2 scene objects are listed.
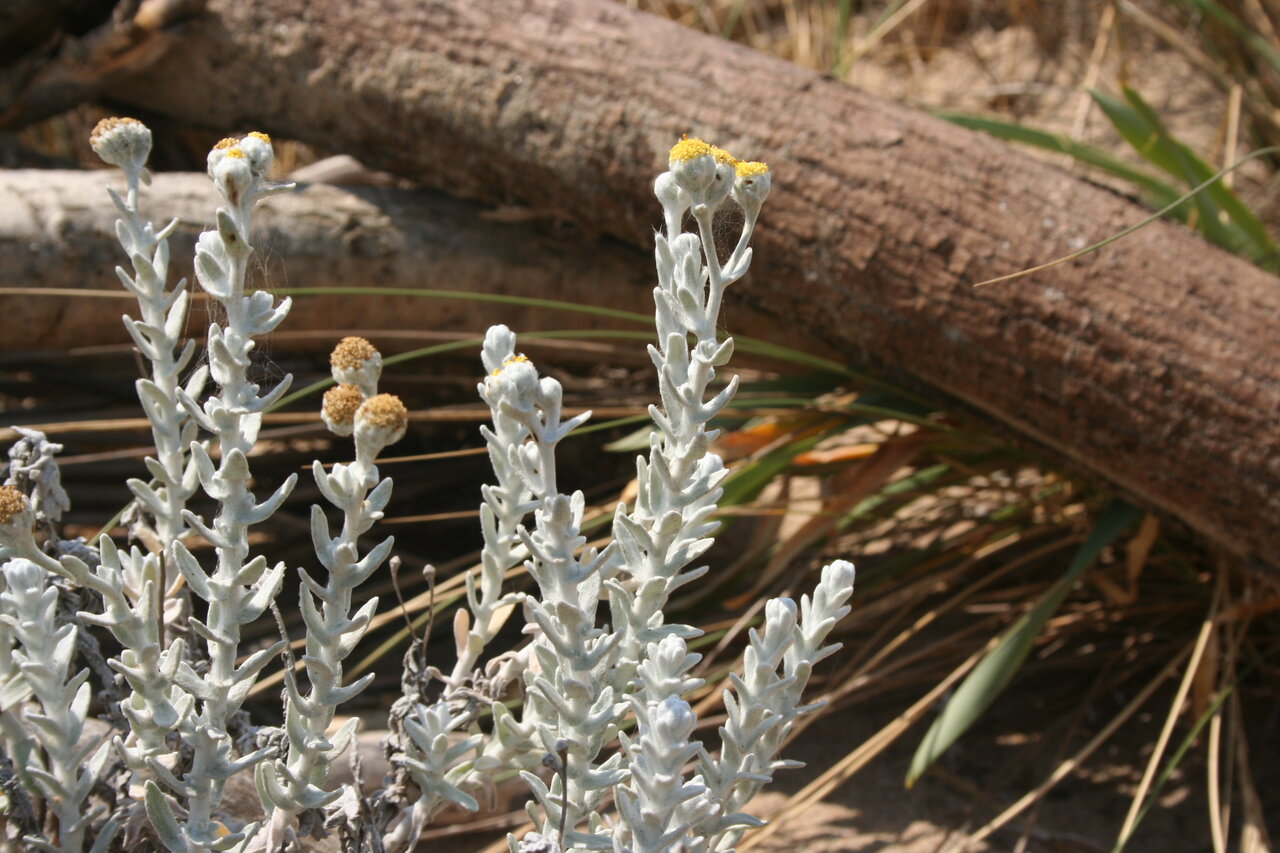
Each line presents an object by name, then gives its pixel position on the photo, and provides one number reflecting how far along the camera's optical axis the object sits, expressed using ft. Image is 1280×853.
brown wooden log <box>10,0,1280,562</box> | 1.79
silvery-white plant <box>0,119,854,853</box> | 1.29
